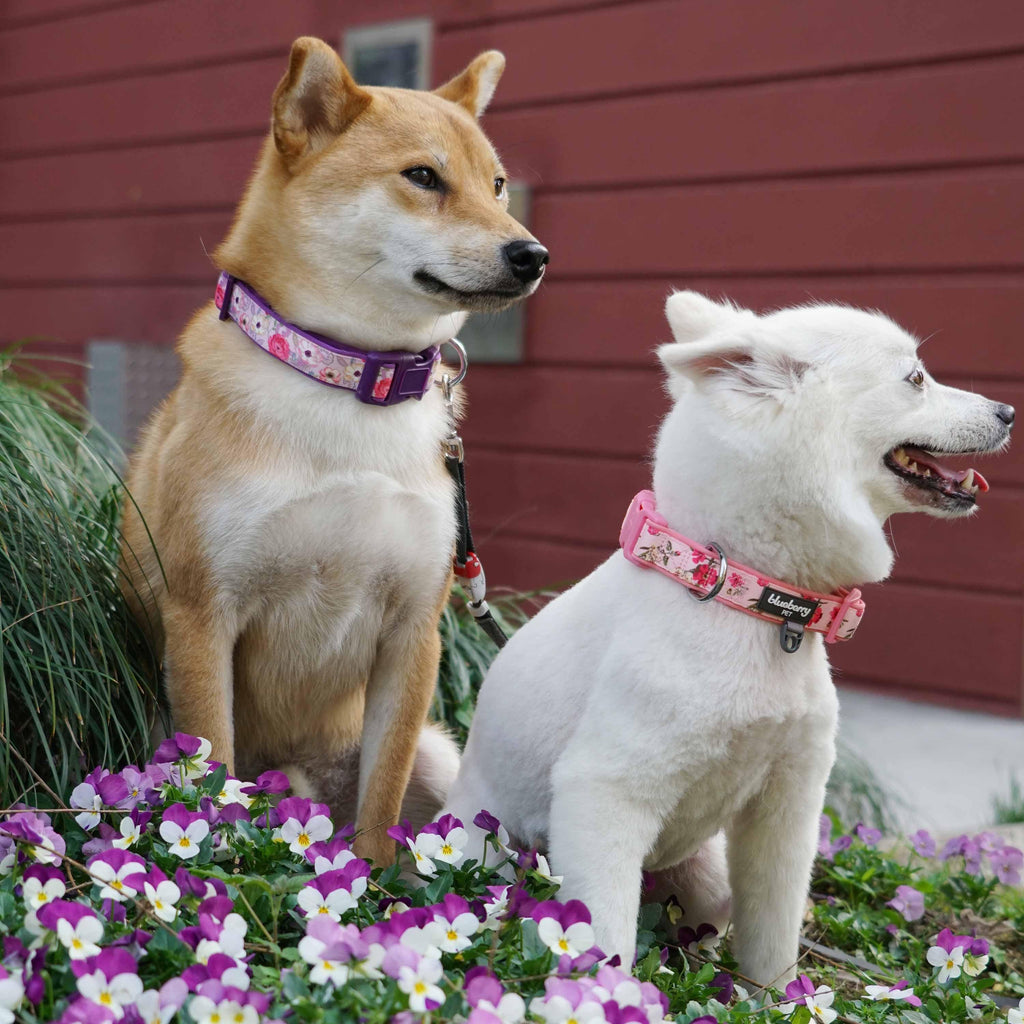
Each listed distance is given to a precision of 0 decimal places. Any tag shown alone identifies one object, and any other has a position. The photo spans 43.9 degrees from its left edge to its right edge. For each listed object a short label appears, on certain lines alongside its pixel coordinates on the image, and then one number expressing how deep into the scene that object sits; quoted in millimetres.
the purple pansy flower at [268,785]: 2115
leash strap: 2391
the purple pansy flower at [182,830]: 1869
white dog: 1856
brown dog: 2152
